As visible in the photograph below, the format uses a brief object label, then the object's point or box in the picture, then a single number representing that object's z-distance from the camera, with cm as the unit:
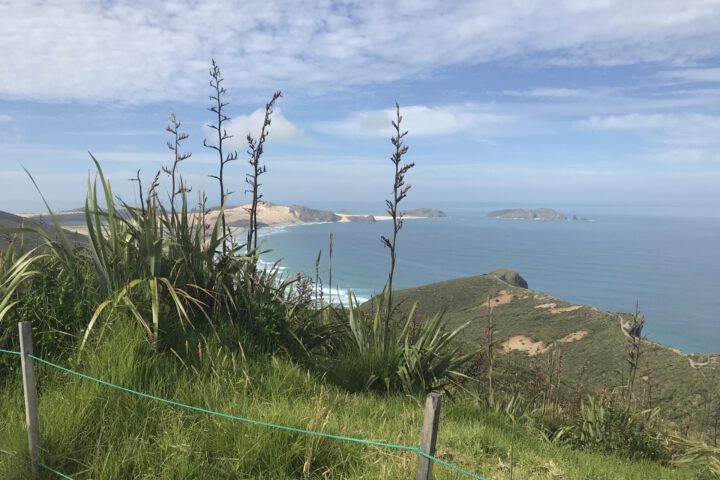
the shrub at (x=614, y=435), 487
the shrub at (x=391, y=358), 454
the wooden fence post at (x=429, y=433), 214
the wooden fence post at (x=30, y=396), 276
